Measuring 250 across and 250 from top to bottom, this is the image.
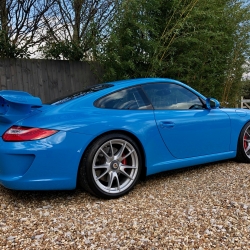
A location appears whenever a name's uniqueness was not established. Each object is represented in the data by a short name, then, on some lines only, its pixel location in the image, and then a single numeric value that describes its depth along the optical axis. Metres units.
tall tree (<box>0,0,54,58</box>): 5.50
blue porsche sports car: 2.11
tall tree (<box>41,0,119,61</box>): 6.24
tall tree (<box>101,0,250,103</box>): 4.36
